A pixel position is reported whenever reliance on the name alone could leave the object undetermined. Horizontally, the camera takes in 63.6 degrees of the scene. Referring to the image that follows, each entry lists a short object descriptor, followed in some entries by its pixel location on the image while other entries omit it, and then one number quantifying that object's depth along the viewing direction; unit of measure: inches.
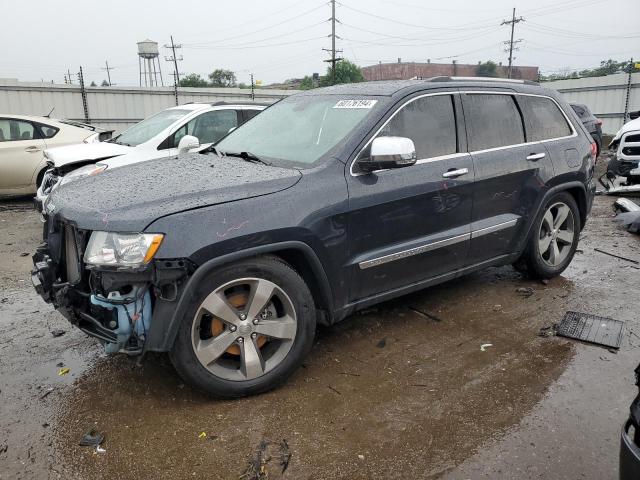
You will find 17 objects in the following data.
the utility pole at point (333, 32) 1824.4
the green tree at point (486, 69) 2931.1
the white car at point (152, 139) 267.7
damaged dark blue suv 107.7
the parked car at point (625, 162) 342.3
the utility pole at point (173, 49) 2711.6
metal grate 150.3
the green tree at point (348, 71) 2554.6
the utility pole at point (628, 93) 712.4
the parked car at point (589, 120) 461.1
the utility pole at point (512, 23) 2274.9
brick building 2426.2
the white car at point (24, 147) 354.6
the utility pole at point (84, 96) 636.0
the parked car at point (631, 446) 65.9
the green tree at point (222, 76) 3004.2
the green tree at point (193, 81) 2591.0
